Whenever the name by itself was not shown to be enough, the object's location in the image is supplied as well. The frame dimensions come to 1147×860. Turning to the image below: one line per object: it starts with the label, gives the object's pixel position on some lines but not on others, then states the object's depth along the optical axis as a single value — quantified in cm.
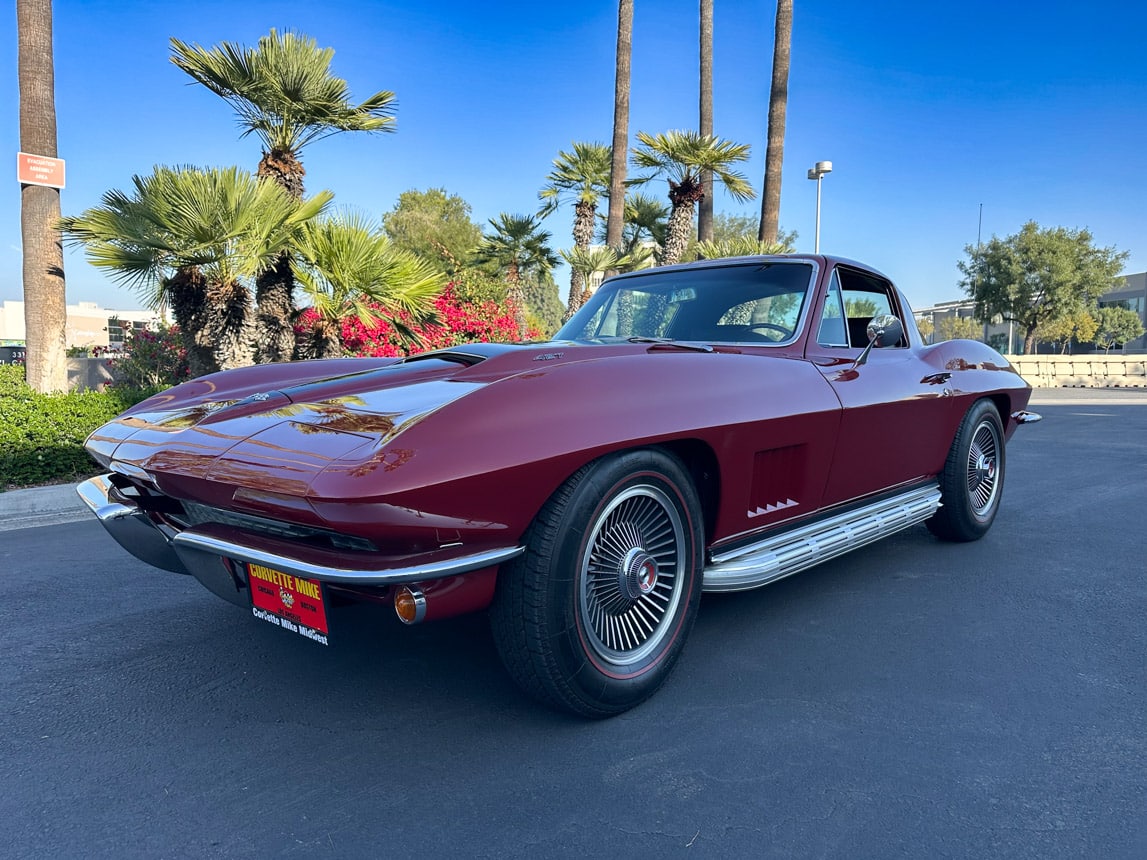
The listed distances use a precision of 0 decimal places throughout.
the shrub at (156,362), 952
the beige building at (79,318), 6216
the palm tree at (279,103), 819
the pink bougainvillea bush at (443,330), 901
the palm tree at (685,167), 1468
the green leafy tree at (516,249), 2030
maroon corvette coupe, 192
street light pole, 1711
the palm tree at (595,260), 1505
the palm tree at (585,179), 1927
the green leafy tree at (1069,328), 3366
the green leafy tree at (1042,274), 3206
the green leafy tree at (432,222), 3700
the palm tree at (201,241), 691
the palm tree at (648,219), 1830
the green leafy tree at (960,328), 5172
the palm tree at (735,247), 1397
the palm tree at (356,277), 783
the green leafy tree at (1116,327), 4606
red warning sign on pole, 730
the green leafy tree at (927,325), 5697
